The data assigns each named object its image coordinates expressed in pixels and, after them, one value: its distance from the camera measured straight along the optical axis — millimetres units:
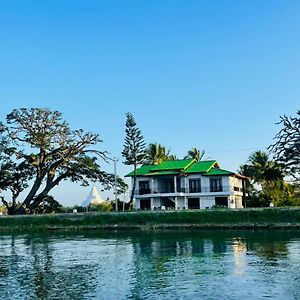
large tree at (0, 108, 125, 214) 52312
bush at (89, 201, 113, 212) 58991
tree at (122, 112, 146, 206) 58062
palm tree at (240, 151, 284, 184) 56938
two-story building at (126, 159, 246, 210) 53750
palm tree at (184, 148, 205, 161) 69081
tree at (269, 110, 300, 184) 51031
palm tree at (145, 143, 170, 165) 65025
